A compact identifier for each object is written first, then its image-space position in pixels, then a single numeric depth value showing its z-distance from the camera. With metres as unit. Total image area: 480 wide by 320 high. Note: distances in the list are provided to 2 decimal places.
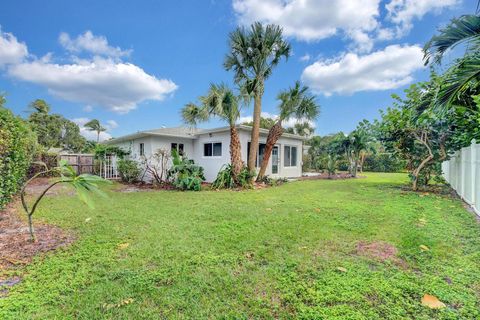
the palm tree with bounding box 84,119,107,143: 44.25
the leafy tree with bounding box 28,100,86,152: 26.92
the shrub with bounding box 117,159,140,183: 13.12
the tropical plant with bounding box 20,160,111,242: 3.08
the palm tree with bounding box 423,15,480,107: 4.25
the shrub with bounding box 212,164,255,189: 10.92
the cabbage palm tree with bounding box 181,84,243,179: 10.31
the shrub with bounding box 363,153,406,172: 23.50
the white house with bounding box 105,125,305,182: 13.07
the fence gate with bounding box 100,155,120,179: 15.57
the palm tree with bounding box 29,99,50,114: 26.63
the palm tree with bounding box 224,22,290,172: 10.49
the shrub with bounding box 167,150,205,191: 10.61
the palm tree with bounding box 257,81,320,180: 11.30
